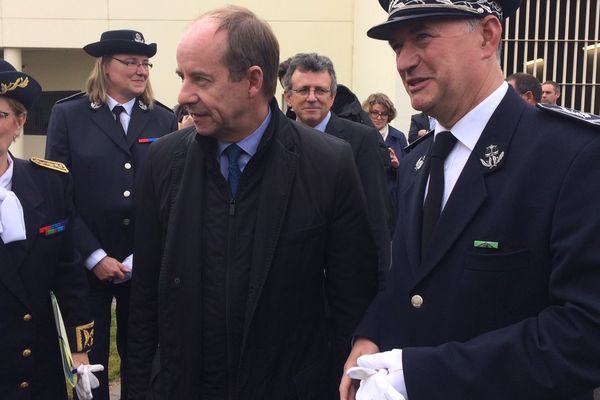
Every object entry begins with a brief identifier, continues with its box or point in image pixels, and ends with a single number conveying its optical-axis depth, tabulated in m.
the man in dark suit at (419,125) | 7.40
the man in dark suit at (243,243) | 2.16
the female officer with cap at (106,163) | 3.59
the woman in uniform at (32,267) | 2.49
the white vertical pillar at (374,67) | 8.98
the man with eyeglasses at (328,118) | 3.88
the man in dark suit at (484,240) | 1.43
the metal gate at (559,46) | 9.03
